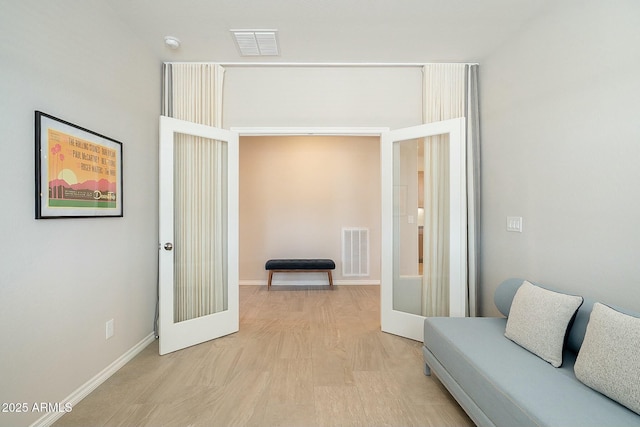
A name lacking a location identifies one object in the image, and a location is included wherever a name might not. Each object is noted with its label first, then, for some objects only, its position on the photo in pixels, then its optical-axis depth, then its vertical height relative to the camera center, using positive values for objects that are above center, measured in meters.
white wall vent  5.27 -0.70
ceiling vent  2.61 +1.59
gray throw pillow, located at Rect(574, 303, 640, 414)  1.21 -0.64
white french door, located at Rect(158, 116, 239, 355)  2.64 -0.20
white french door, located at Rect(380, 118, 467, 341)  2.92 -0.20
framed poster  1.68 +0.28
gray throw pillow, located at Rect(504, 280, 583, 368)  1.62 -0.64
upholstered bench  4.80 -0.86
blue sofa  1.21 -0.82
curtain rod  3.11 +1.58
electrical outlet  2.25 -0.88
